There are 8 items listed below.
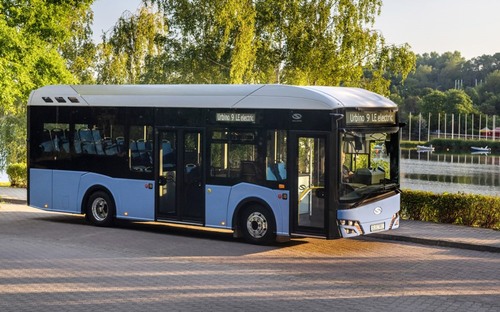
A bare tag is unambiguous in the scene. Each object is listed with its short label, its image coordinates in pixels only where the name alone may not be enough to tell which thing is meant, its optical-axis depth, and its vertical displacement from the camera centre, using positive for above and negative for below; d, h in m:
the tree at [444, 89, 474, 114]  144.75 +9.00
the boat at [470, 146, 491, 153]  124.54 +1.01
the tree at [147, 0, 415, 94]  30.39 +4.10
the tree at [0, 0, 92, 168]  24.66 +3.36
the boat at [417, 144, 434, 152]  124.38 +1.11
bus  16.03 -0.05
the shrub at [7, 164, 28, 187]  31.70 -0.81
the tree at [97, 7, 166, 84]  36.09 +4.74
